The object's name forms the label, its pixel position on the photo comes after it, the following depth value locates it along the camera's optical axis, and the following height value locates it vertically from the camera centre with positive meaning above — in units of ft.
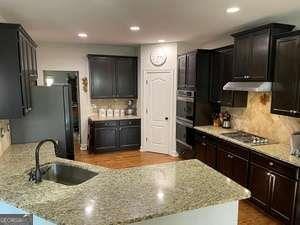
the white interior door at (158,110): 18.74 -2.02
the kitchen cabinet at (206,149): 13.93 -3.98
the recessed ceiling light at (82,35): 14.98 +3.23
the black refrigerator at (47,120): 12.26 -1.82
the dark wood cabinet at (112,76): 19.40 +0.76
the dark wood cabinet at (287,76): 9.64 +0.40
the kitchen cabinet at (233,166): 11.44 -4.12
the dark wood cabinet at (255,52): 10.77 +1.63
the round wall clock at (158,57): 18.51 +2.25
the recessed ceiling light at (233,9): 9.49 +3.09
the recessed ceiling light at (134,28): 12.91 +3.16
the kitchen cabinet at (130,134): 19.81 -4.06
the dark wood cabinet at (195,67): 15.29 +1.25
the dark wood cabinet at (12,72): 8.41 +0.47
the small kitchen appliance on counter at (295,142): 9.75 -2.35
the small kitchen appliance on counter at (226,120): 15.31 -2.22
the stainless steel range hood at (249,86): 10.96 -0.02
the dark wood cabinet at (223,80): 13.69 +0.35
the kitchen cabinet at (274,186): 9.02 -4.13
